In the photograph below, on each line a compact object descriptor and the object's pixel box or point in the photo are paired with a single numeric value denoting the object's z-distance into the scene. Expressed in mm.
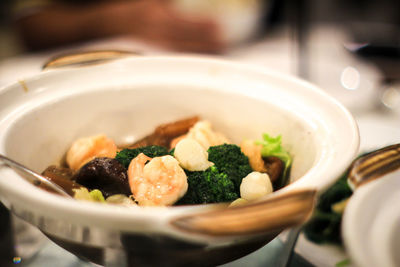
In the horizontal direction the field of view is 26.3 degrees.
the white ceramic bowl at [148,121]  474
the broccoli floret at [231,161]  570
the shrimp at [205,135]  603
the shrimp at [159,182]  532
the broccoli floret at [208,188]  550
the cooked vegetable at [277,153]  595
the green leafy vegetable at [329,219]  586
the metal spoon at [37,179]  514
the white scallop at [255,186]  552
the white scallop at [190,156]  560
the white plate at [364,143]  570
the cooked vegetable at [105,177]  553
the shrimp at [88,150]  597
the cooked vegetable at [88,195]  539
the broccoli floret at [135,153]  571
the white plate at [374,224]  461
